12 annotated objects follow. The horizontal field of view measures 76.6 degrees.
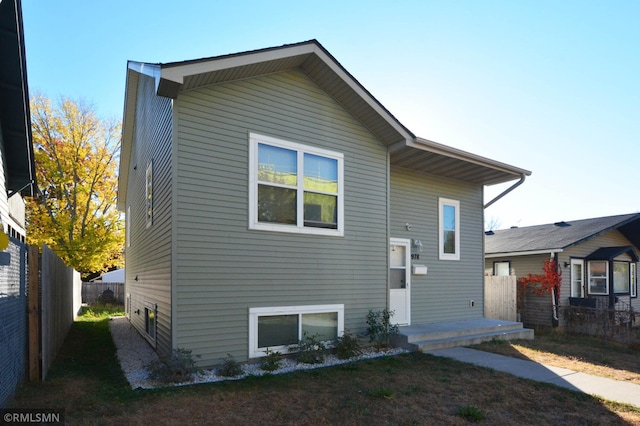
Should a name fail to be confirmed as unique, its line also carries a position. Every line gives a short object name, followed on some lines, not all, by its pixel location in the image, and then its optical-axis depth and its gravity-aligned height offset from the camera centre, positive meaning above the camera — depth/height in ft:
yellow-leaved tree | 64.95 +8.44
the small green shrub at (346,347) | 23.48 -6.41
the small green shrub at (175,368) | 18.33 -6.02
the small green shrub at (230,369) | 19.54 -6.42
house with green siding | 20.25 +1.99
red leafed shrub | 45.19 -4.90
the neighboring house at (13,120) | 18.08 +6.70
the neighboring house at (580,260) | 47.16 -2.76
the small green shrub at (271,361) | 20.43 -6.40
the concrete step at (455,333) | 26.30 -6.87
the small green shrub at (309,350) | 21.95 -6.28
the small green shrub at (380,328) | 25.58 -5.81
